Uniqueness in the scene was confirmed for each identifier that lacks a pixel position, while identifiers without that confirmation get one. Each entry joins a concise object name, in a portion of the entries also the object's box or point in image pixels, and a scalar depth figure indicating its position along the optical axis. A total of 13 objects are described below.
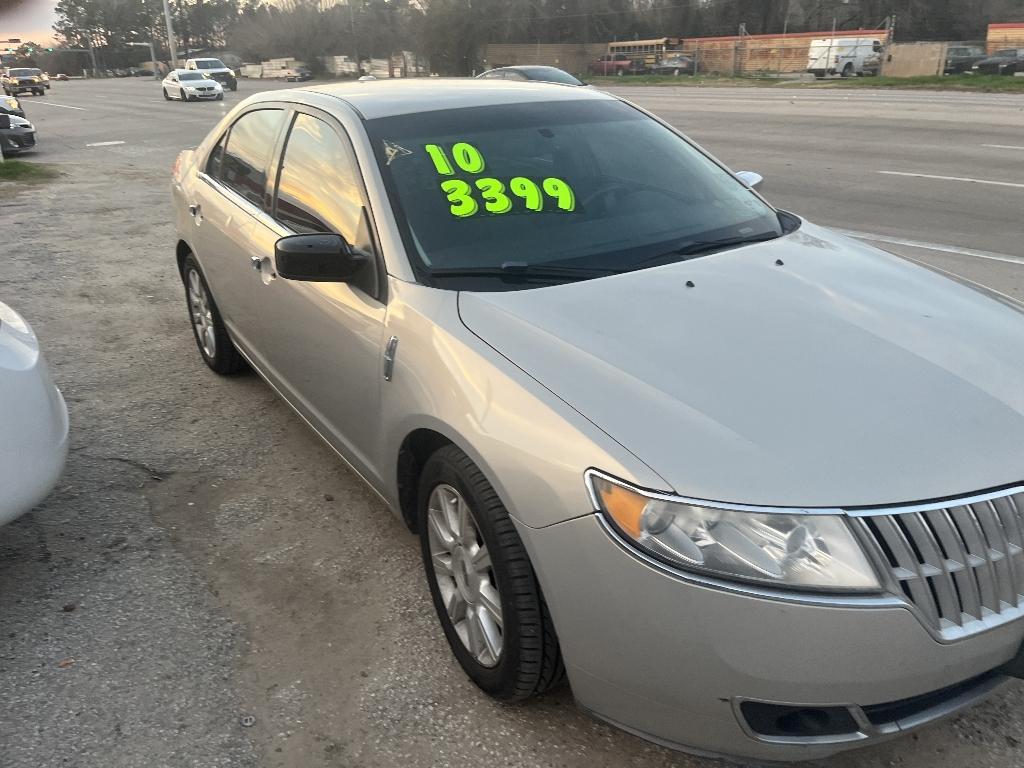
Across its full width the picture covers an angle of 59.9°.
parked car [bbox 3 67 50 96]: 48.25
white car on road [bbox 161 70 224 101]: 36.56
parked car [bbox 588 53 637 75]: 50.16
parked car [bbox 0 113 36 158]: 16.69
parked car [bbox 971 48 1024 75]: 32.41
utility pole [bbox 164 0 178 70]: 65.26
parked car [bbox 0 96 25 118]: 18.21
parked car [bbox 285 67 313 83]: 57.81
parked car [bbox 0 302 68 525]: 2.92
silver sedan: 1.86
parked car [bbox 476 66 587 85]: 21.80
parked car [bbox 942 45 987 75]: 36.78
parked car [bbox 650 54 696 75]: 47.78
